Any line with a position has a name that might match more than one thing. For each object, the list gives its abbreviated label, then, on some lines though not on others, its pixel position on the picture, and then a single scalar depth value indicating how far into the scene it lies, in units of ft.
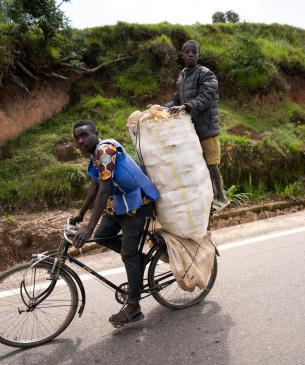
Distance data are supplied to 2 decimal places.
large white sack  10.77
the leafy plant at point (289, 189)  24.48
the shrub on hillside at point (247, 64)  35.14
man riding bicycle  10.03
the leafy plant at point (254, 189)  24.32
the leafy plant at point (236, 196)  23.17
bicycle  10.44
